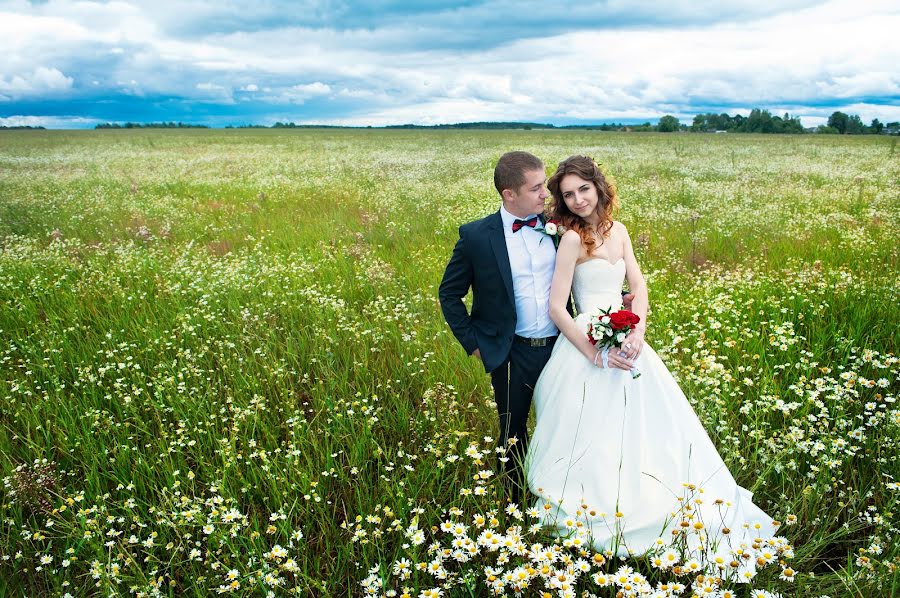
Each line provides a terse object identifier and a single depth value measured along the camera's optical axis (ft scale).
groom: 10.97
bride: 9.73
